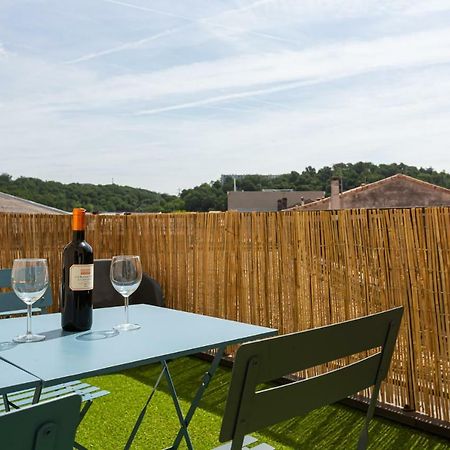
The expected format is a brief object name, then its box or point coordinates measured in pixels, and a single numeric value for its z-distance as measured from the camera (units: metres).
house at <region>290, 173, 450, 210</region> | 26.92
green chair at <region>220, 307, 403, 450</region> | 1.18
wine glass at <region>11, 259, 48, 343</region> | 1.90
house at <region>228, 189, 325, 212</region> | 36.10
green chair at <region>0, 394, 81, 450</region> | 0.81
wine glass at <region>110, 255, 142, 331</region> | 2.13
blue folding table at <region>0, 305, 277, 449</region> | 1.56
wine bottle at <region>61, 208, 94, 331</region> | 1.92
